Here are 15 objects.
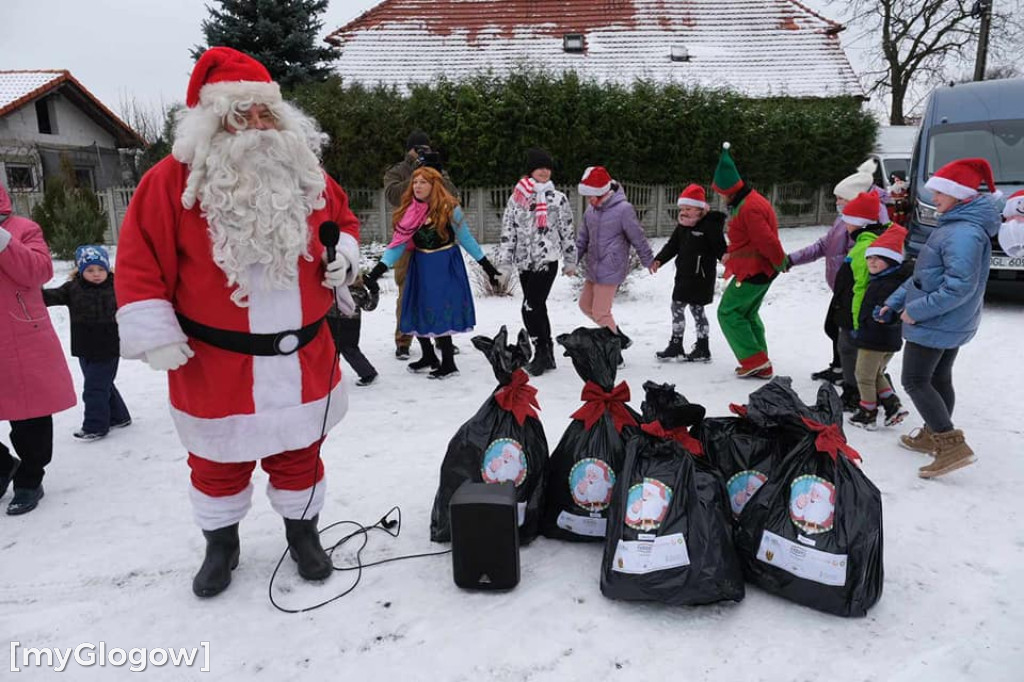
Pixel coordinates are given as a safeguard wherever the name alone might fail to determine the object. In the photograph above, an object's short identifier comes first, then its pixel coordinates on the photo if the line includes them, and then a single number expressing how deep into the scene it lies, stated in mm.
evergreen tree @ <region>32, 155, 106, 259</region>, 11898
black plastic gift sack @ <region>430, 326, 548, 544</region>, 3000
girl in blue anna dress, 5414
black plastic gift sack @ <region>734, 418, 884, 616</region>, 2490
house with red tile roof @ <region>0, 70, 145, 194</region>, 21547
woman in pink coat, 3307
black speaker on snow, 2648
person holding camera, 5918
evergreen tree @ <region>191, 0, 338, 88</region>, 16062
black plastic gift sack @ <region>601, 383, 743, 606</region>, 2521
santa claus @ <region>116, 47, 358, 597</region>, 2414
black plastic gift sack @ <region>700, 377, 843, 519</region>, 2768
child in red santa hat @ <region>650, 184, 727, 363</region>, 6148
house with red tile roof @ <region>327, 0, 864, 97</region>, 17969
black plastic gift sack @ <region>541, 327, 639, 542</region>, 2953
